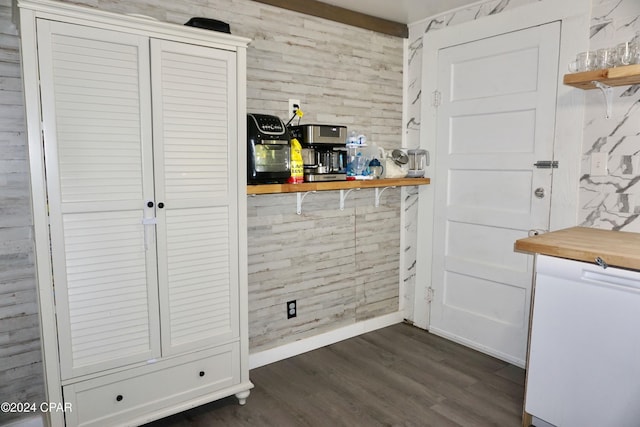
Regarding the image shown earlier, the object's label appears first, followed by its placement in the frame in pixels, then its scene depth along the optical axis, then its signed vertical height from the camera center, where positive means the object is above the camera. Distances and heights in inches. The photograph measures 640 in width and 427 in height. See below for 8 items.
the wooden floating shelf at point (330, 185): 93.7 -4.3
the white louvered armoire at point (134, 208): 69.5 -7.5
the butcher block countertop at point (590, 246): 68.9 -13.2
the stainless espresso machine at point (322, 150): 103.7 +4.5
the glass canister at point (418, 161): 130.6 +2.3
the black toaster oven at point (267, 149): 92.7 +3.9
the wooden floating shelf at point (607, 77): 77.9 +17.9
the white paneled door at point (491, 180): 105.3 -3.0
